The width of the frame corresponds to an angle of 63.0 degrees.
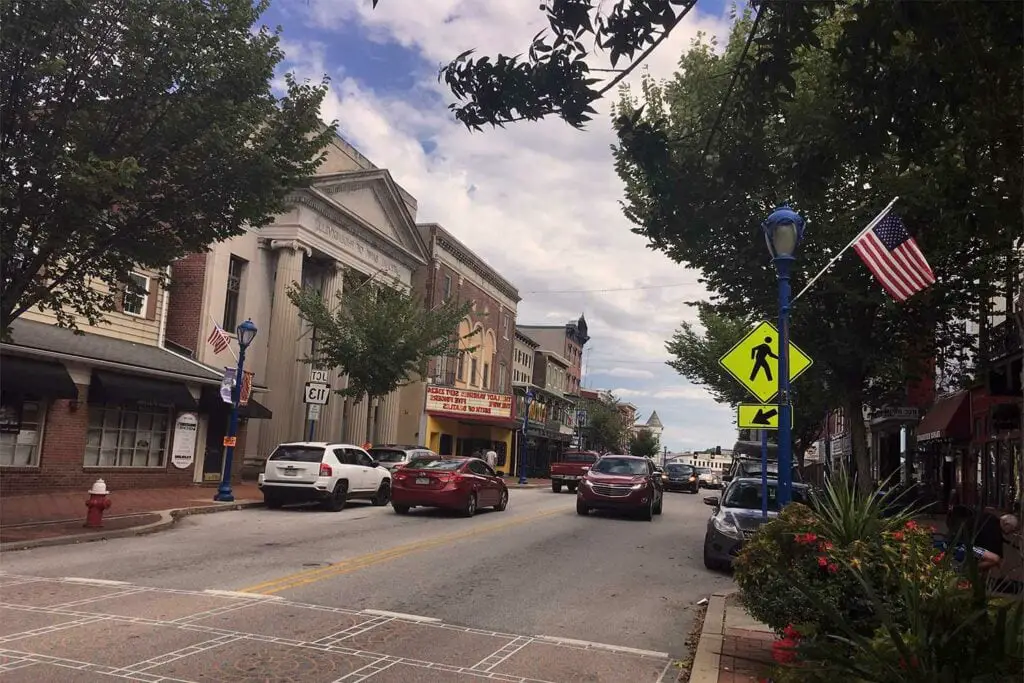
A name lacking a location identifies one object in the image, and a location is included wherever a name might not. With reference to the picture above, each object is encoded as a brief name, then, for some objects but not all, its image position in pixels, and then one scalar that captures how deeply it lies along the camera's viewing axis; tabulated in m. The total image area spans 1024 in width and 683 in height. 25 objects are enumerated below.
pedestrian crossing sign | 10.53
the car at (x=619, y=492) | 20.52
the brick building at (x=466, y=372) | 42.44
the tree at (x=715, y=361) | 33.56
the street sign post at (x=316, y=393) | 23.22
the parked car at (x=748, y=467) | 28.31
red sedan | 18.73
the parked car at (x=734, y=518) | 12.08
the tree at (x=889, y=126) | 4.27
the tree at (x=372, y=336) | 28.28
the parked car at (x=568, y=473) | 33.56
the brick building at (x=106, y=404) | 18.53
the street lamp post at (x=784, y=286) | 8.49
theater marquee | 41.78
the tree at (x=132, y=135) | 12.03
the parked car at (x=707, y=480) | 56.81
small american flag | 23.31
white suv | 19.00
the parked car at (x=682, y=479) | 43.09
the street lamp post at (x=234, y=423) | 19.66
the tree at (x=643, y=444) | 106.44
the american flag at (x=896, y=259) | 11.91
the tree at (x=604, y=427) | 80.88
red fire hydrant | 13.83
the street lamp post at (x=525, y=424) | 41.59
